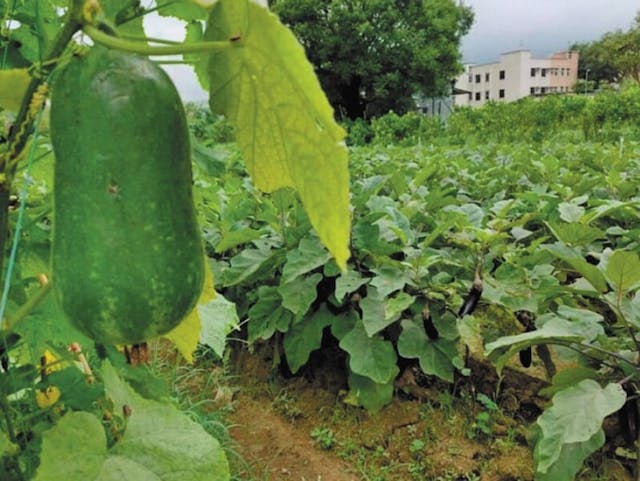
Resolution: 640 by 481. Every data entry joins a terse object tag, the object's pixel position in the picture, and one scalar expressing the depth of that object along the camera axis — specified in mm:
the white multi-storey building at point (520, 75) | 78500
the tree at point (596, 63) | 61375
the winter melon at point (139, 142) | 532
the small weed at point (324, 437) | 2604
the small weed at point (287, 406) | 2844
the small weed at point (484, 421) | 2495
